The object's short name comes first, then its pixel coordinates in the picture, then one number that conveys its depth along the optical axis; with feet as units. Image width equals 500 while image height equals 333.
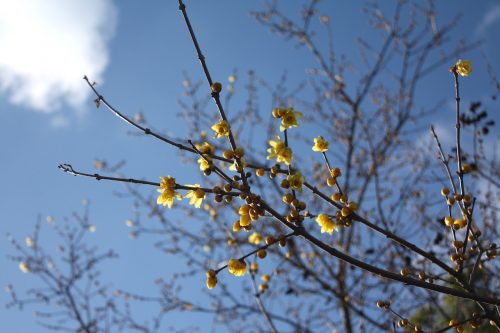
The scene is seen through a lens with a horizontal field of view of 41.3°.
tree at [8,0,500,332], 1.88
